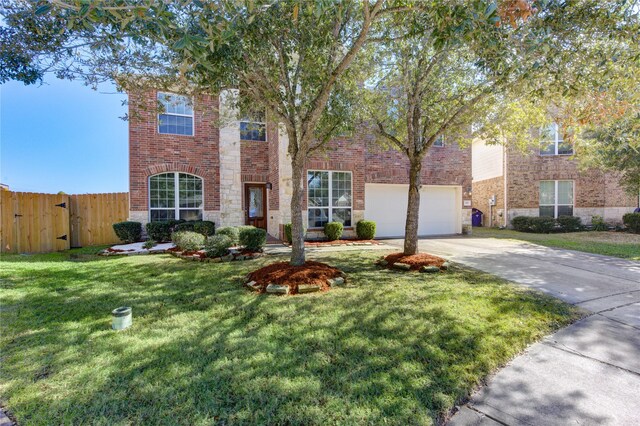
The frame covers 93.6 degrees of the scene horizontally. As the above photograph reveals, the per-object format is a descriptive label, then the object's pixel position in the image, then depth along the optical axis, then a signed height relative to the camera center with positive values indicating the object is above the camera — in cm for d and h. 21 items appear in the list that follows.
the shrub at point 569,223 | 1530 -84
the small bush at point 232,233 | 808 -65
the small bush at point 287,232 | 1041 -82
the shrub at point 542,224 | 1512 -88
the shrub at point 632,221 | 1403 -73
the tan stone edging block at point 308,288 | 478 -127
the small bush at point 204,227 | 1050 -64
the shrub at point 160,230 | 1012 -71
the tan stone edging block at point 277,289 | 471 -127
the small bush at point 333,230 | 1110 -81
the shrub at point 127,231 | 981 -70
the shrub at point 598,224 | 1534 -90
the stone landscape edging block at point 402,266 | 634 -124
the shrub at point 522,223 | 1562 -86
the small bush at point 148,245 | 892 -106
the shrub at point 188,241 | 773 -82
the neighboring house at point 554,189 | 1611 +99
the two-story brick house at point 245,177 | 1073 +121
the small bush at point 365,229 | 1171 -82
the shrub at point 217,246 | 731 -90
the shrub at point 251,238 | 802 -78
